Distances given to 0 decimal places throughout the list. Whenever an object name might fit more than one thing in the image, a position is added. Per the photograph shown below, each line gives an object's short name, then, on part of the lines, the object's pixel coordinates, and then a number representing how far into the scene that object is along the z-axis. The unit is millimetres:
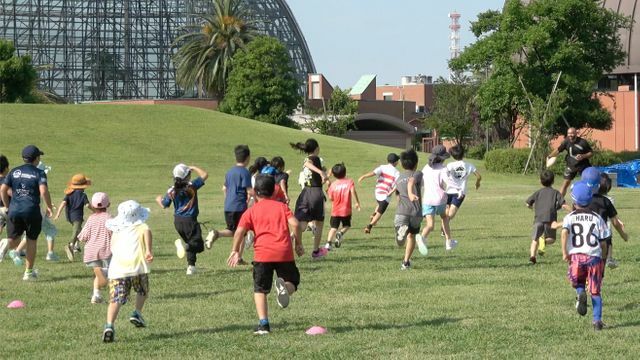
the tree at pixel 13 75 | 74250
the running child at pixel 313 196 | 16562
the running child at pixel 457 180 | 19047
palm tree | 85000
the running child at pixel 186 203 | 14570
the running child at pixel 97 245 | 12445
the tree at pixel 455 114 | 85938
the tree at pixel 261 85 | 79312
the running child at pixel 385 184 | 20531
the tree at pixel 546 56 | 54062
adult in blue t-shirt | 14492
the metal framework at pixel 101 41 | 114375
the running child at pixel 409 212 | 15086
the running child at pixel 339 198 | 17938
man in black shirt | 20750
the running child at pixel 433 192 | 17281
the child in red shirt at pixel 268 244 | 10125
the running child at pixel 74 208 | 17688
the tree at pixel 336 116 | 83562
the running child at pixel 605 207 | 12086
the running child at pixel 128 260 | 10031
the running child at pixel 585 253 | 10133
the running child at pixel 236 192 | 15445
